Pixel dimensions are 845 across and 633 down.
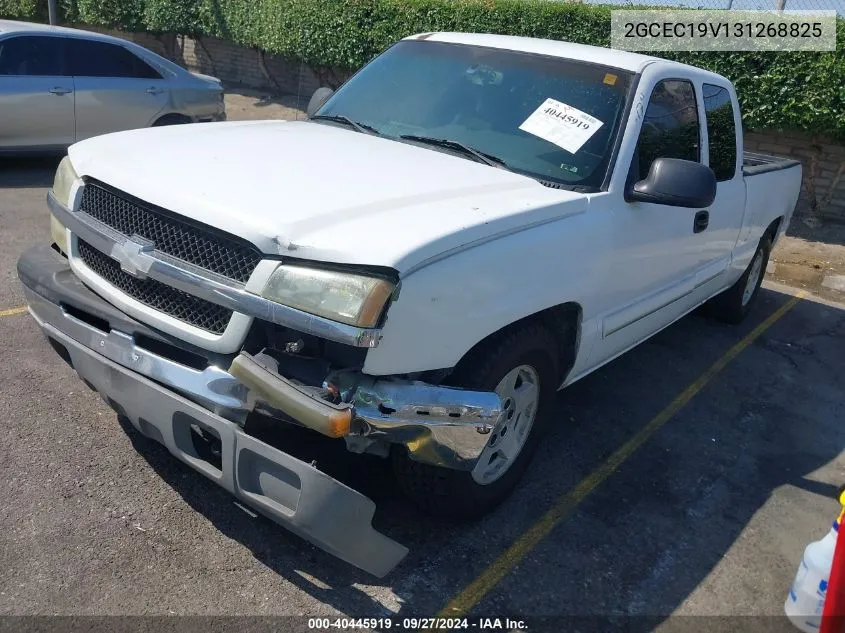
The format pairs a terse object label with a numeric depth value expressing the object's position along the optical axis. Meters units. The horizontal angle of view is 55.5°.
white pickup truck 2.65
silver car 8.64
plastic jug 3.03
